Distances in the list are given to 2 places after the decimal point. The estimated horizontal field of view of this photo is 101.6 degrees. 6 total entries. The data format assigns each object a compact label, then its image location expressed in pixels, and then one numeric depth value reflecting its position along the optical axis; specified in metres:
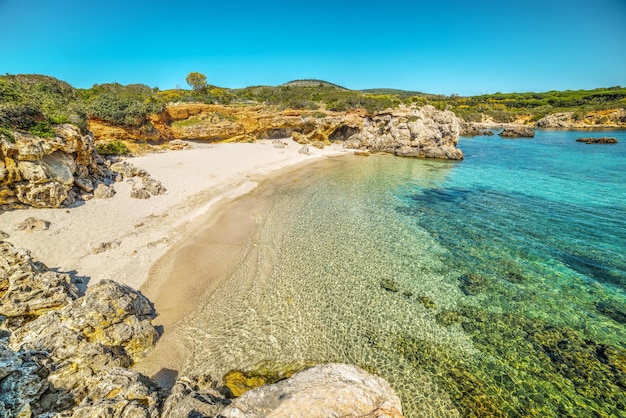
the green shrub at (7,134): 11.95
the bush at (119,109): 24.48
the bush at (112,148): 22.77
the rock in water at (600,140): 45.56
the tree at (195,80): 56.00
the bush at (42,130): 13.34
